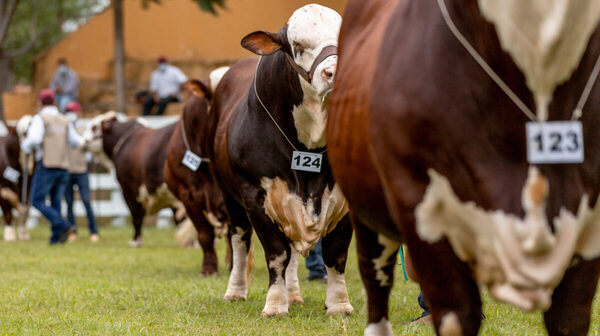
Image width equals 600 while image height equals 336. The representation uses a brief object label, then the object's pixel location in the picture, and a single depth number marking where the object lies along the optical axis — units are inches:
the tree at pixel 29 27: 1465.3
